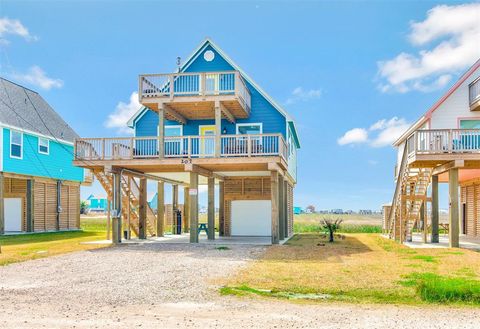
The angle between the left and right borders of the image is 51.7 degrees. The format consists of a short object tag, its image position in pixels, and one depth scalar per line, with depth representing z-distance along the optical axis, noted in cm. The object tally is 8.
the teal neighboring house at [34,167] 3048
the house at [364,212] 11831
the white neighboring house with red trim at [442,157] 2036
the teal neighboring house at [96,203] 9994
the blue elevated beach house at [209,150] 2155
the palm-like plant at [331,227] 2470
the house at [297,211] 11170
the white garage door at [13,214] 3331
